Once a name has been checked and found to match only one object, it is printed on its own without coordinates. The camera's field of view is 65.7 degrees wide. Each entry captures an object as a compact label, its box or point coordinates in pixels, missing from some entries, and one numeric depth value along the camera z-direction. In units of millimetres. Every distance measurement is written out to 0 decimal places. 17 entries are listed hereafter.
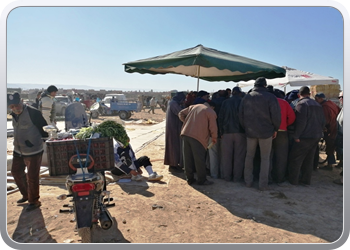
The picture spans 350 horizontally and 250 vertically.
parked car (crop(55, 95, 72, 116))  20114
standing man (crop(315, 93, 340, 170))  6359
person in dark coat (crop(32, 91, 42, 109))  7121
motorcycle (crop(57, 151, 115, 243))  3178
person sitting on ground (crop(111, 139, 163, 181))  5203
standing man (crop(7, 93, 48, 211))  4102
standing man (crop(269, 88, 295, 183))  5297
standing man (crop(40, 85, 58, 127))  6891
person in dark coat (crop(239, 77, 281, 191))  4941
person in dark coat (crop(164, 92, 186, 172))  6277
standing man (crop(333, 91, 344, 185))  5645
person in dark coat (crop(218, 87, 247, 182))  5484
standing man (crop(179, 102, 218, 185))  5102
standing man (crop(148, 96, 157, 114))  27328
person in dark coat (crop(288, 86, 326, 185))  5250
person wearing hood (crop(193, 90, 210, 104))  5717
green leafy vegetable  3500
